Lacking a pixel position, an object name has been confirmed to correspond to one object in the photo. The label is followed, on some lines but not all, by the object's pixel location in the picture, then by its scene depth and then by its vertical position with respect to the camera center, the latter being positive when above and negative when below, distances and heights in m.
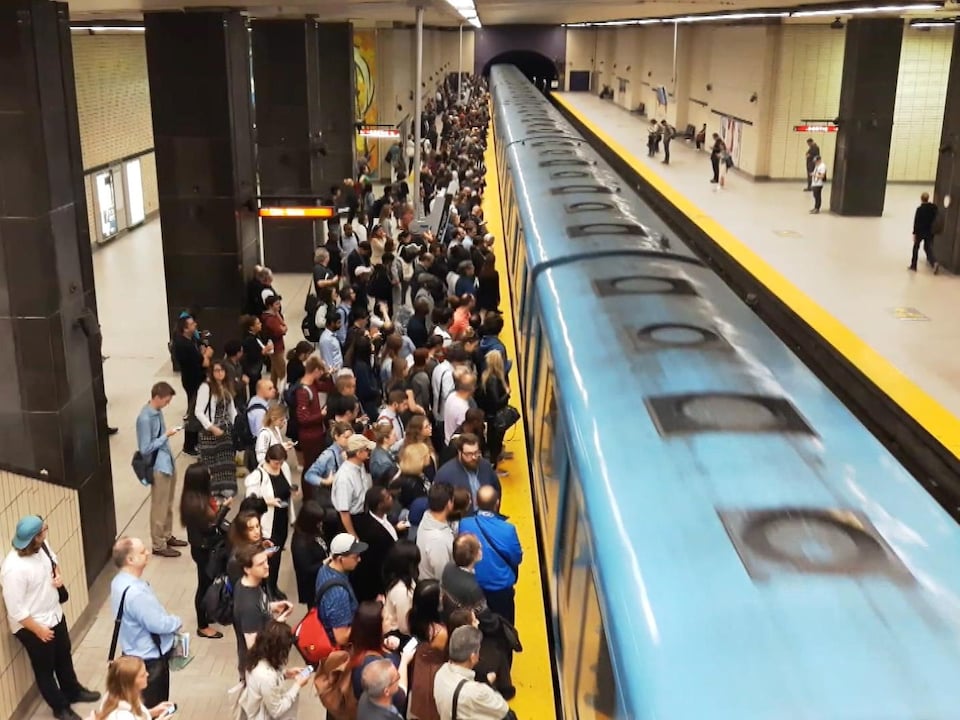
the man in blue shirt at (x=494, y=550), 5.73 -2.58
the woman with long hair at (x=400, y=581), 5.31 -2.57
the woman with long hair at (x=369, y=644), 4.79 -2.62
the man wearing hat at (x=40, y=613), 5.84 -3.09
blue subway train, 3.26 -1.75
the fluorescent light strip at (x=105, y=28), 18.56 +0.76
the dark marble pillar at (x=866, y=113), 22.55 -0.79
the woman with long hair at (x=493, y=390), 8.44 -2.51
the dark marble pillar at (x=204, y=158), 12.44 -1.04
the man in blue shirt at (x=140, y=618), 5.44 -2.82
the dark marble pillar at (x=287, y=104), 18.00 -0.56
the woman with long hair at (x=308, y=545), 5.79 -2.62
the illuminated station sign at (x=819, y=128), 22.44 -1.08
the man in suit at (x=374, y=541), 6.16 -2.75
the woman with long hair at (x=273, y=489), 6.68 -2.64
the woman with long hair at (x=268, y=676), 4.71 -2.70
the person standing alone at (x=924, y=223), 17.73 -2.45
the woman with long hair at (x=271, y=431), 7.24 -2.45
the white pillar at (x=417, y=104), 15.04 -0.44
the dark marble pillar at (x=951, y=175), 18.09 -1.67
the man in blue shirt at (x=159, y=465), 7.76 -2.96
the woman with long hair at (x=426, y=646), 4.79 -2.64
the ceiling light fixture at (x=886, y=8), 13.53 +0.92
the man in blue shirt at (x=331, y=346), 9.65 -2.48
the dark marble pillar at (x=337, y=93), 21.97 -0.42
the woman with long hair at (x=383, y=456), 6.46 -2.43
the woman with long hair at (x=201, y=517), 6.43 -2.74
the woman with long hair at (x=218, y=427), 8.02 -2.81
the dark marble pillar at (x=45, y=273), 7.04 -1.41
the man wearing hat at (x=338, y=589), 5.16 -2.52
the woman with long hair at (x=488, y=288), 11.71 -2.37
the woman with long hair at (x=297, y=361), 8.85 -2.42
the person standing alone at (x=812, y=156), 24.72 -1.86
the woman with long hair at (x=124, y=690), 4.46 -2.60
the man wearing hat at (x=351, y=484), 6.57 -2.55
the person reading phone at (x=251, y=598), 5.39 -2.69
